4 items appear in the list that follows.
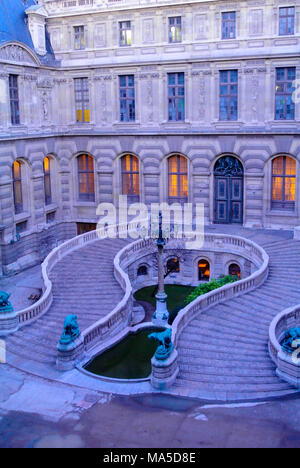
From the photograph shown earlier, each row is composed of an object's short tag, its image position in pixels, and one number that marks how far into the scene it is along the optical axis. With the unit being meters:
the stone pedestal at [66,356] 22.30
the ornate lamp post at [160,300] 27.66
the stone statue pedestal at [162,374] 20.45
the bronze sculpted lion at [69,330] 22.44
